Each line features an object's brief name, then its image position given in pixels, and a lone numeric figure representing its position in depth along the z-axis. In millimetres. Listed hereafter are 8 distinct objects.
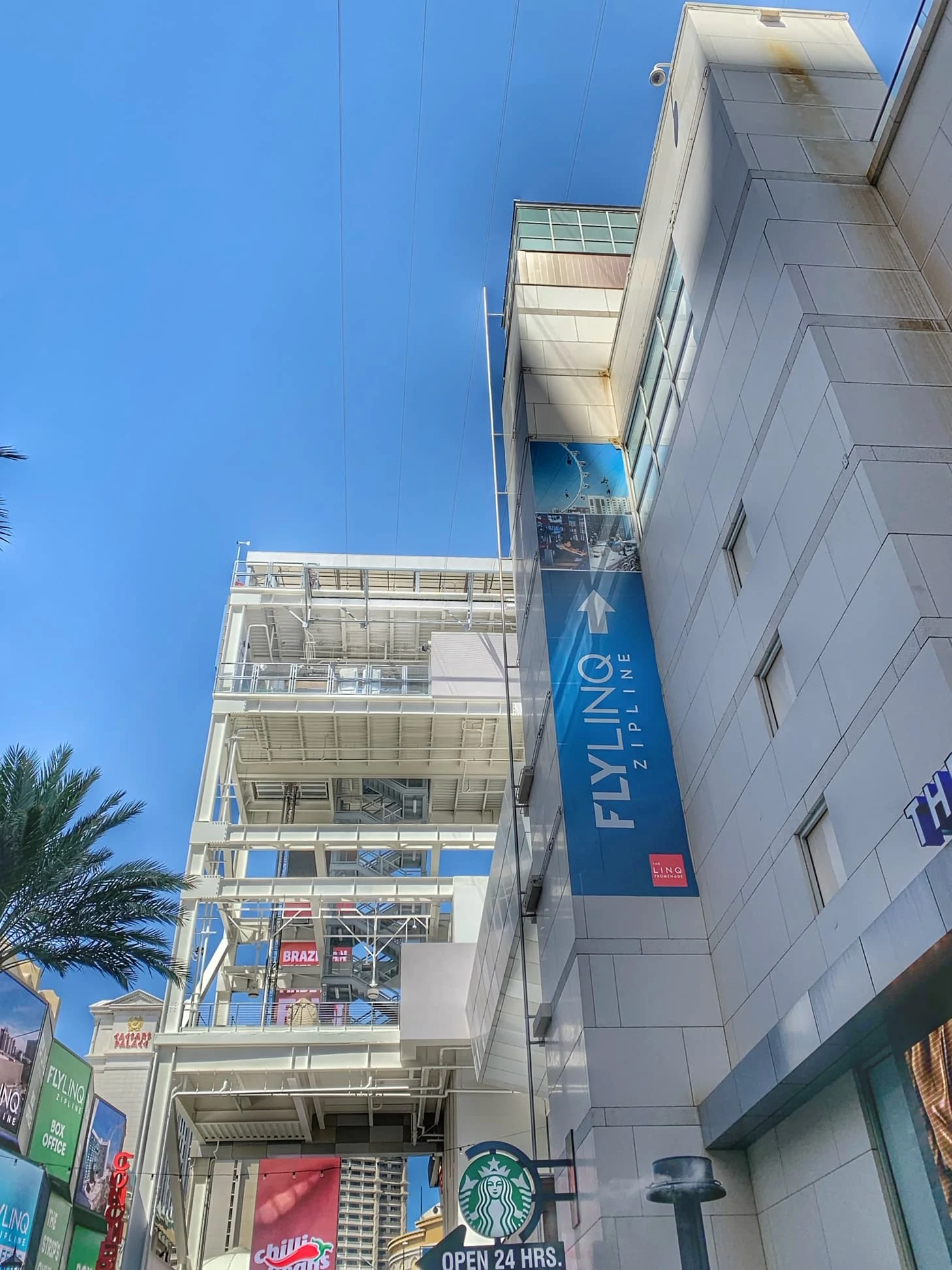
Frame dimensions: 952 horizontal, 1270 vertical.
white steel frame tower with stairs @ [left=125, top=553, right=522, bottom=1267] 26688
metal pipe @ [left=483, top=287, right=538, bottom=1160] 15297
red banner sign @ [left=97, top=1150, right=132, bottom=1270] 24906
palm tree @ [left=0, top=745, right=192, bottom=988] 17000
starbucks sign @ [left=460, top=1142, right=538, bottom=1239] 12336
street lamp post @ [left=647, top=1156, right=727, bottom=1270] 8984
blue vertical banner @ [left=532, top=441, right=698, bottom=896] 14539
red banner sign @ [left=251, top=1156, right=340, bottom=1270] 27375
